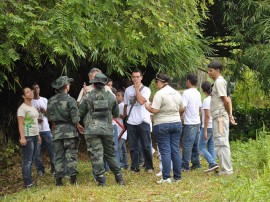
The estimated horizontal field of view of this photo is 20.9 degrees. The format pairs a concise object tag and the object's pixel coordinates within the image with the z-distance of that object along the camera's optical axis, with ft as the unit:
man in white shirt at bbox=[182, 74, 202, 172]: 43.93
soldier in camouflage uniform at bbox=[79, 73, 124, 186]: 37.38
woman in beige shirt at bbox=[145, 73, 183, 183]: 37.93
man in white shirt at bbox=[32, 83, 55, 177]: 44.58
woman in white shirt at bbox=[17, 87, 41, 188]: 40.49
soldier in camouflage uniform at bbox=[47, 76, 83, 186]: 38.38
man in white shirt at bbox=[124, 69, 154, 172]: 43.25
